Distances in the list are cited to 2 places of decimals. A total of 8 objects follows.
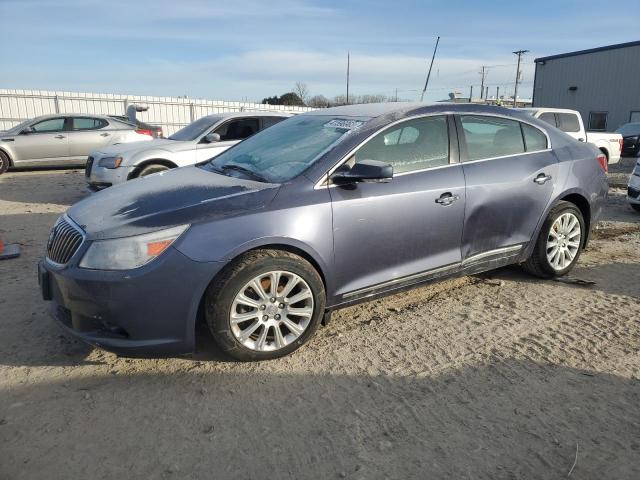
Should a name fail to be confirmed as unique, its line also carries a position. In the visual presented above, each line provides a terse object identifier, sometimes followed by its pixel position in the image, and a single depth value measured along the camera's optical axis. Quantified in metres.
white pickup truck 11.14
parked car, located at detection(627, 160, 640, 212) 7.91
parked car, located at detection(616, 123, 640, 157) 19.11
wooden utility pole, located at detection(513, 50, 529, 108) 55.34
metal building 28.17
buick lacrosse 2.91
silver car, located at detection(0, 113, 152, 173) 12.18
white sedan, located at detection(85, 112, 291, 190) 7.82
